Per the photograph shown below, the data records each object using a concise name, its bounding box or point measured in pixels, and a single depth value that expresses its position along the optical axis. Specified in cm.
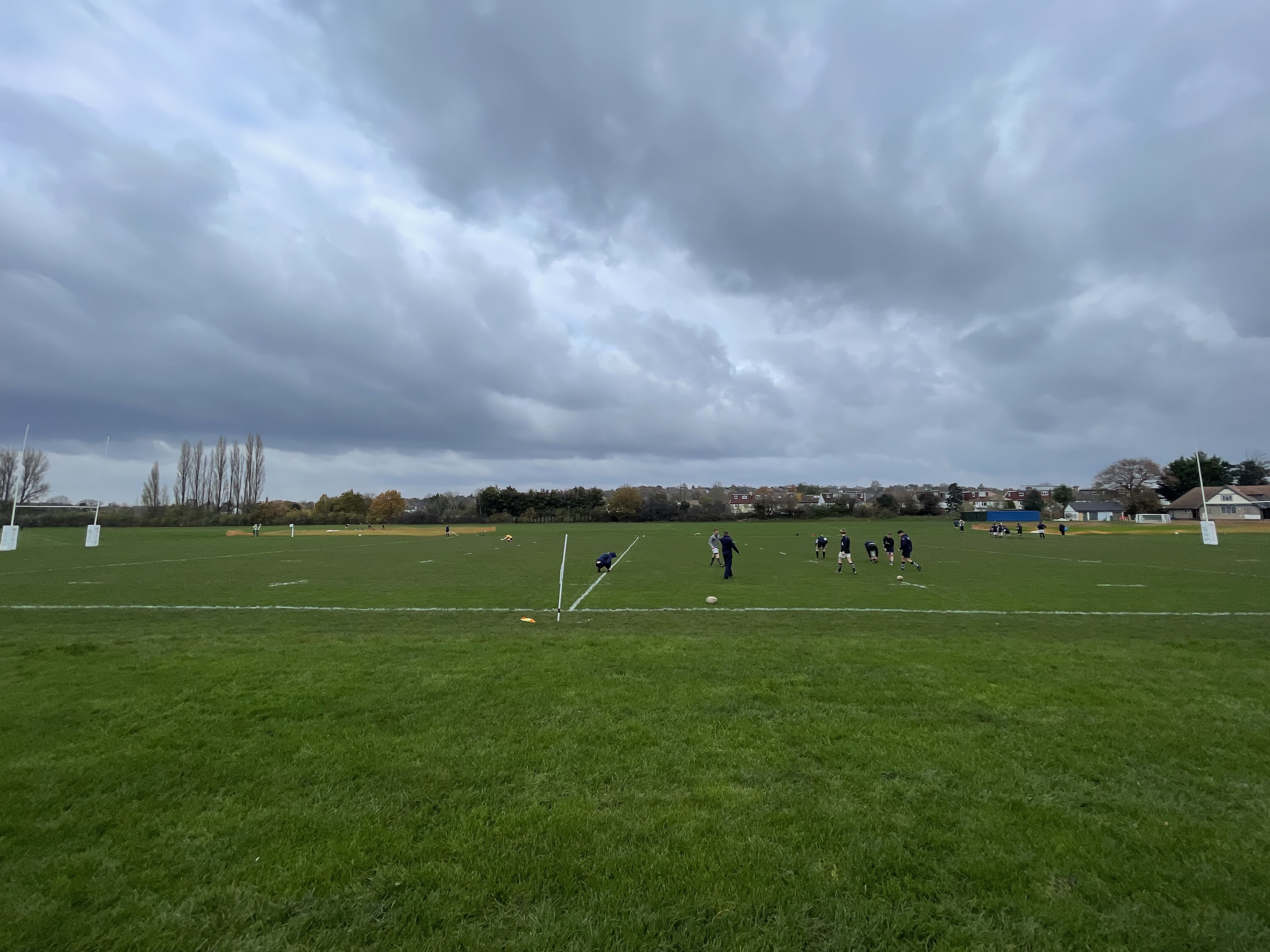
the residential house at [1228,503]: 8400
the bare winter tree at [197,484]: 9425
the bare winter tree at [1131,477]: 10106
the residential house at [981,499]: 15138
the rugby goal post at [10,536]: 3200
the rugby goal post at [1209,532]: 3362
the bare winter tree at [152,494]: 9119
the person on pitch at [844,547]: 2192
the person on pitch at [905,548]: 2270
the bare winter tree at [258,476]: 9844
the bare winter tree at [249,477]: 9738
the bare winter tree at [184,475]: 9331
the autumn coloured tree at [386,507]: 10844
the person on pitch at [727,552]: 1948
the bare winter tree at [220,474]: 9519
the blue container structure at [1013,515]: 10269
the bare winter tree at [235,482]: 9675
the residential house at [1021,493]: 14015
